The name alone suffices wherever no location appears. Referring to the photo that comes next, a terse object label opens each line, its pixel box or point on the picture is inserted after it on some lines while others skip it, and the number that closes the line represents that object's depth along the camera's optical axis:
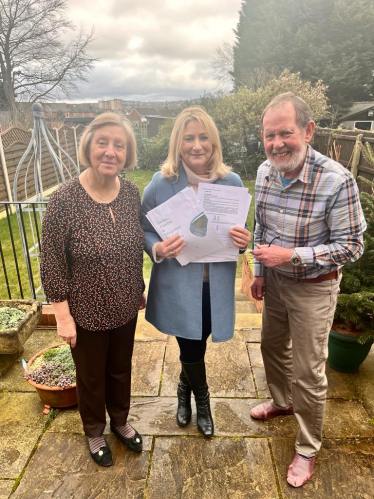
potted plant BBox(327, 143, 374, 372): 2.46
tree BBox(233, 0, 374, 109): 21.44
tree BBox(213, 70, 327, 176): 13.35
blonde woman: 1.82
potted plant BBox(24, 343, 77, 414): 2.31
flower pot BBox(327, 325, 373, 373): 2.59
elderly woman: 1.64
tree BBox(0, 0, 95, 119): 15.70
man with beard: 1.68
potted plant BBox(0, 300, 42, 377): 2.60
